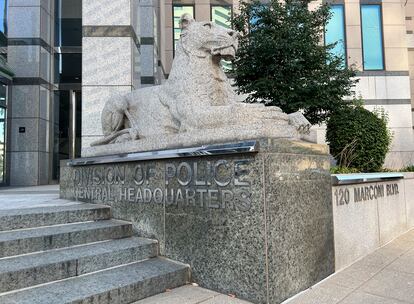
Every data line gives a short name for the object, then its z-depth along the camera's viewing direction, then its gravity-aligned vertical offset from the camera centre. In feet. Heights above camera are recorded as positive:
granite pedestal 11.18 -1.70
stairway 10.53 -3.09
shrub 28.02 +2.09
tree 34.81 +10.78
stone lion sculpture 13.17 +2.98
